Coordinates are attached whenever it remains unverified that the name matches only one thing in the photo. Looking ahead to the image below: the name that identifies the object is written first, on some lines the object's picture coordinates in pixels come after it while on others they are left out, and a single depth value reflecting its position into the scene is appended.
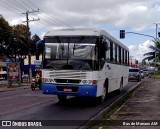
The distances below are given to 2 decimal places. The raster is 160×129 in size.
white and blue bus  8.33
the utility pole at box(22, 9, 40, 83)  28.15
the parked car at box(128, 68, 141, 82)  27.21
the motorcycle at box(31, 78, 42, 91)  17.13
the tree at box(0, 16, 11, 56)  27.10
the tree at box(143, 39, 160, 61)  43.66
